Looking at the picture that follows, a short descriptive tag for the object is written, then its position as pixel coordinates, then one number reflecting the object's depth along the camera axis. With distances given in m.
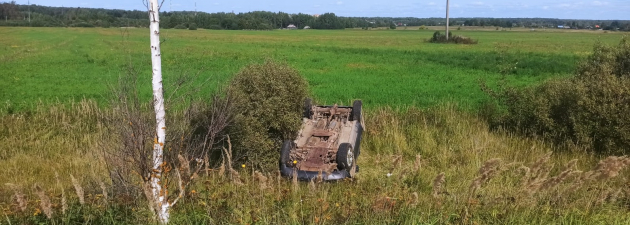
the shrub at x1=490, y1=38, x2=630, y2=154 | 8.77
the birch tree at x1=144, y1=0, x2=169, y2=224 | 4.49
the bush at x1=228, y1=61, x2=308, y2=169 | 7.75
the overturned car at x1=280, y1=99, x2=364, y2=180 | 7.36
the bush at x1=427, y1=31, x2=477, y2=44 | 50.92
